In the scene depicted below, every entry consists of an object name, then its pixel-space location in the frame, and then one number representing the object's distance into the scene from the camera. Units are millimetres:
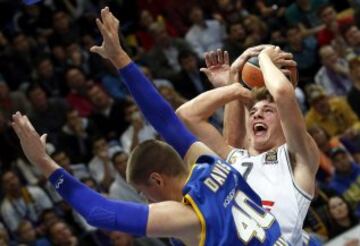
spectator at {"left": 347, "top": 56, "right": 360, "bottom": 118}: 17804
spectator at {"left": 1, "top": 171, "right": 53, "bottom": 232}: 15633
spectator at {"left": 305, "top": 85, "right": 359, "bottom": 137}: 17399
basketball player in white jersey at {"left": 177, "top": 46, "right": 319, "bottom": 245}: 8018
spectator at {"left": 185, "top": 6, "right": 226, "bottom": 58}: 20445
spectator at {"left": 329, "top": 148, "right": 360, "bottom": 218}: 15661
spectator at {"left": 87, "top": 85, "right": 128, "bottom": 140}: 17469
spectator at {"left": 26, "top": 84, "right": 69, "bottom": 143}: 17385
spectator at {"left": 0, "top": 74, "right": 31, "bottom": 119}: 17636
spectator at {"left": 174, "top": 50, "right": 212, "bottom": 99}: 18665
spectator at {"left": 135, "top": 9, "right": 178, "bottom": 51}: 20139
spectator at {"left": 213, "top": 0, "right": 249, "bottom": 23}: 21113
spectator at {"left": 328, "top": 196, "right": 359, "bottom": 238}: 14896
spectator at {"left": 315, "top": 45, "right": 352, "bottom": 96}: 18665
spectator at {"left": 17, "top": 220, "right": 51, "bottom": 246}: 14798
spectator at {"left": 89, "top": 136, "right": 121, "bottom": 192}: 16120
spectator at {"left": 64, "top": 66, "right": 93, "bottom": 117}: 18289
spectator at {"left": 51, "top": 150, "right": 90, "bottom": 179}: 15827
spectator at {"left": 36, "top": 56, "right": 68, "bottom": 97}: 18498
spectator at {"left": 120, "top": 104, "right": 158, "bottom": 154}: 16676
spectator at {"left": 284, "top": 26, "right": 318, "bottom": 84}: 19193
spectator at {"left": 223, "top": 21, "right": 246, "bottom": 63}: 19263
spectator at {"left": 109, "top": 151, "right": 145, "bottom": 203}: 15535
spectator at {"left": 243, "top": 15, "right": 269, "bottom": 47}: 19604
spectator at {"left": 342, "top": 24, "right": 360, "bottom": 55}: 19291
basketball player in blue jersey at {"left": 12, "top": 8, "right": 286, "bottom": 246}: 6930
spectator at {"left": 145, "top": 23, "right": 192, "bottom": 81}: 19138
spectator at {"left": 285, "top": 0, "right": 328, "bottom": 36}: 20417
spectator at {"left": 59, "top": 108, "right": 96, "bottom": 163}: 16815
